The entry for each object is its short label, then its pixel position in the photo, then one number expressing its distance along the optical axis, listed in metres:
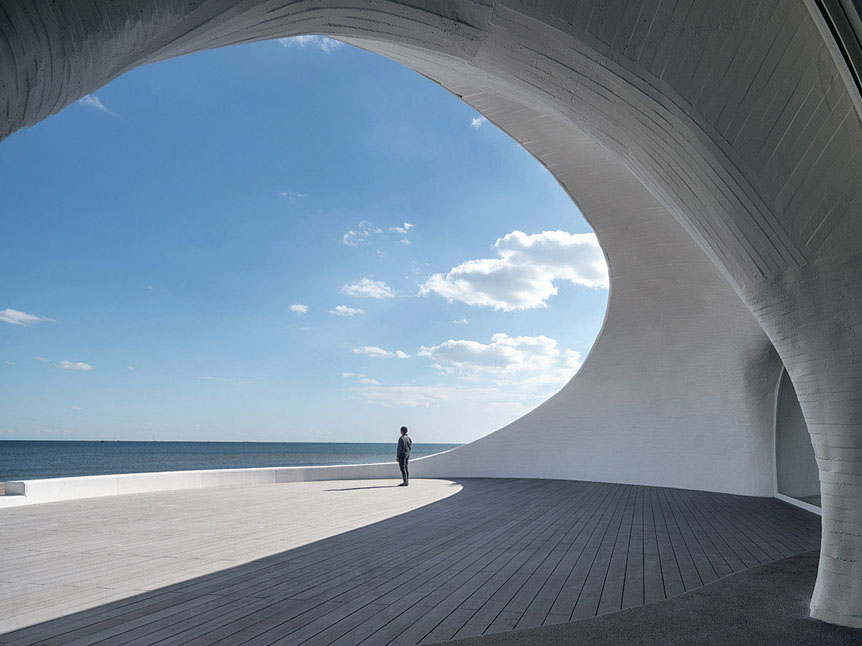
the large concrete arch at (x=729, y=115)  3.74
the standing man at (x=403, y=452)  13.34
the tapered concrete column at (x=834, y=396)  4.05
